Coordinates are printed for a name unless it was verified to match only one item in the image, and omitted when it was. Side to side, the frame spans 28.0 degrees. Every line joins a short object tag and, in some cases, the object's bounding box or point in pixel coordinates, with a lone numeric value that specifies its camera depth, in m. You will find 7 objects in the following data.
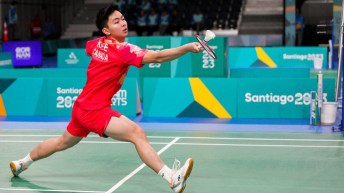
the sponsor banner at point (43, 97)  11.62
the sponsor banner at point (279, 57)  18.14
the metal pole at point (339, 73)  10.53
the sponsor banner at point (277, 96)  11.24
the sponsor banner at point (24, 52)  21.64
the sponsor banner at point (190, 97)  11.42
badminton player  5.81
